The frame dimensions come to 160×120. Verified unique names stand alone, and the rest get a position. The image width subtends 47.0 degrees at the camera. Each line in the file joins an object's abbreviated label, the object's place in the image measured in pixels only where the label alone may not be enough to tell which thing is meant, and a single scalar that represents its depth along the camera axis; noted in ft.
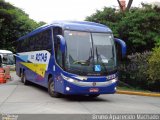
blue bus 24.18
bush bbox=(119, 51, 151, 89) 35.73
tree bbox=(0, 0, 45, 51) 86.23
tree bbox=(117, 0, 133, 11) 47.14
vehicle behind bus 69.77
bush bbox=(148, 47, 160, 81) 33.08
